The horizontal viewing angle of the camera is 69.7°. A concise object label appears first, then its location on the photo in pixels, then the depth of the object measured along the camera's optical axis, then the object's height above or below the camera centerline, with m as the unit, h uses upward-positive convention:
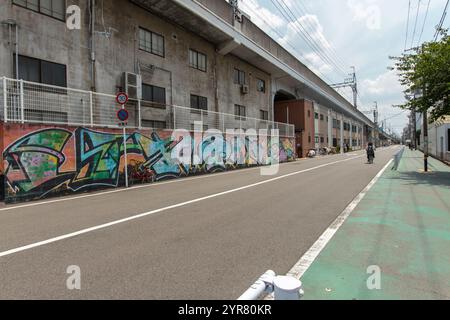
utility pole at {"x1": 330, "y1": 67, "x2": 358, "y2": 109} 67.78 +13.32
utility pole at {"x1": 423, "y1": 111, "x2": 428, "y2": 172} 18.15 +0.23
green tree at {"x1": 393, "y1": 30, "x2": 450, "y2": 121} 14.26 +3.26
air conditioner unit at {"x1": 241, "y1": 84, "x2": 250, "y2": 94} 28.29 +5.41
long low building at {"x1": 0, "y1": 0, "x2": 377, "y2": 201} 12.22 +4.84
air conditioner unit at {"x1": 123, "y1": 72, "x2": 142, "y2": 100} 16.55 +3.44
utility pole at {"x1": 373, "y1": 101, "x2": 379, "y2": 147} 106.61 +9.67
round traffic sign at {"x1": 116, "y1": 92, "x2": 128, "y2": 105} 12.94 +2.14
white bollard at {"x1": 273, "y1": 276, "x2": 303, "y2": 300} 2.54 -1.10
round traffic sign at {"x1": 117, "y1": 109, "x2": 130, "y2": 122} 12.95 +1.47
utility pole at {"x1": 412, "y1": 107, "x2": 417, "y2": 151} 65.30 +2.41
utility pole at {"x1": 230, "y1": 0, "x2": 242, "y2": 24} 24.31 +10.71
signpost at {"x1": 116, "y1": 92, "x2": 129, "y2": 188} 12.95 +1.58
